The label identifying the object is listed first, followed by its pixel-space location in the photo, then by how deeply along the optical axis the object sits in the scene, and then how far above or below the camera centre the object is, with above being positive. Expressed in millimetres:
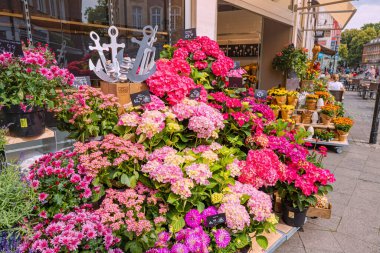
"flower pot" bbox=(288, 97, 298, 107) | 5504 -537
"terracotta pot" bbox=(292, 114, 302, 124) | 6023 -971
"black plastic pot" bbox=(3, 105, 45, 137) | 2104 -381
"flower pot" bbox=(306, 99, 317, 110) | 6138 -682
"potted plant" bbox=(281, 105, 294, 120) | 4992 -669
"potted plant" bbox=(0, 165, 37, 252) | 1484 -757
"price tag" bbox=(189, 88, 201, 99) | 2590 -197
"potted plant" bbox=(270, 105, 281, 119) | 4910 -623
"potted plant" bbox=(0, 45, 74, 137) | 1969 -111
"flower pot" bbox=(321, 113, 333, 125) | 5961 -987
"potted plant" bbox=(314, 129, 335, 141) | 5906 -1320
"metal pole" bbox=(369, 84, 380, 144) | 6297 -1082
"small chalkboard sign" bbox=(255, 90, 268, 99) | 3365 -253
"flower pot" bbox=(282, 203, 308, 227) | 2750 -1437
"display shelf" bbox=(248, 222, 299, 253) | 2307 -1519
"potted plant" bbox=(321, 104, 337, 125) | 5898 -856
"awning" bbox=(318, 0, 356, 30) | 7989 +2097
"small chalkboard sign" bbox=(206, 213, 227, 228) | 1785 -958
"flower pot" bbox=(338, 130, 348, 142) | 5824 -1321
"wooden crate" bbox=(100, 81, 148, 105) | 2475 -149
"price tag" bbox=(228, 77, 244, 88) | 3178 -100
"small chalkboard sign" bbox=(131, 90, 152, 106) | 2230 -205
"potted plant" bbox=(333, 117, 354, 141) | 5777 -1116
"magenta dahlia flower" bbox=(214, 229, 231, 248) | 1765 -1068
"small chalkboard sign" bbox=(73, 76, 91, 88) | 2784 -86
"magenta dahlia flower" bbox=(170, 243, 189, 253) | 1682 -1078
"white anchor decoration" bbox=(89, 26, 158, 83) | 2488 +78
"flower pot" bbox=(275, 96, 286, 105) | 5336 -515
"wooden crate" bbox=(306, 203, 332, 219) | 2875 -1469
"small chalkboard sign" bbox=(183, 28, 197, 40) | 3328 +480
